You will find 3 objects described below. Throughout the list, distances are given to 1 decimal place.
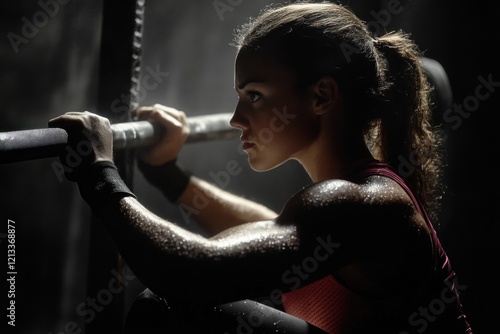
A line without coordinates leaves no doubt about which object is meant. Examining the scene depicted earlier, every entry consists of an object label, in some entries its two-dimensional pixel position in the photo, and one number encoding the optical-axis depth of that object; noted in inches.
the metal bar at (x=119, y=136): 59.5
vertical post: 71.4
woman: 60.6
